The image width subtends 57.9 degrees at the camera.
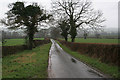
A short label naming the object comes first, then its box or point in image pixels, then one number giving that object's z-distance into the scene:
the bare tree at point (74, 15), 25.98
